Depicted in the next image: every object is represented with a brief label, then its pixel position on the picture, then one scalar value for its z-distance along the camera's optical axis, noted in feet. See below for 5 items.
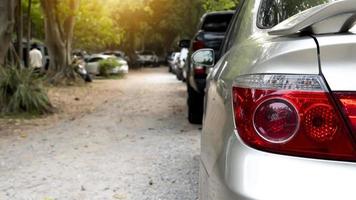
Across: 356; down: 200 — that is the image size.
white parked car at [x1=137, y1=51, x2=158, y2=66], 165.74
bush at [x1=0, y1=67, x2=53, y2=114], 36.78
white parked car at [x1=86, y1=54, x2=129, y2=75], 106.32
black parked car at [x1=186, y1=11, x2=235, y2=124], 28.55
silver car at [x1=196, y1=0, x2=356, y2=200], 5.80
